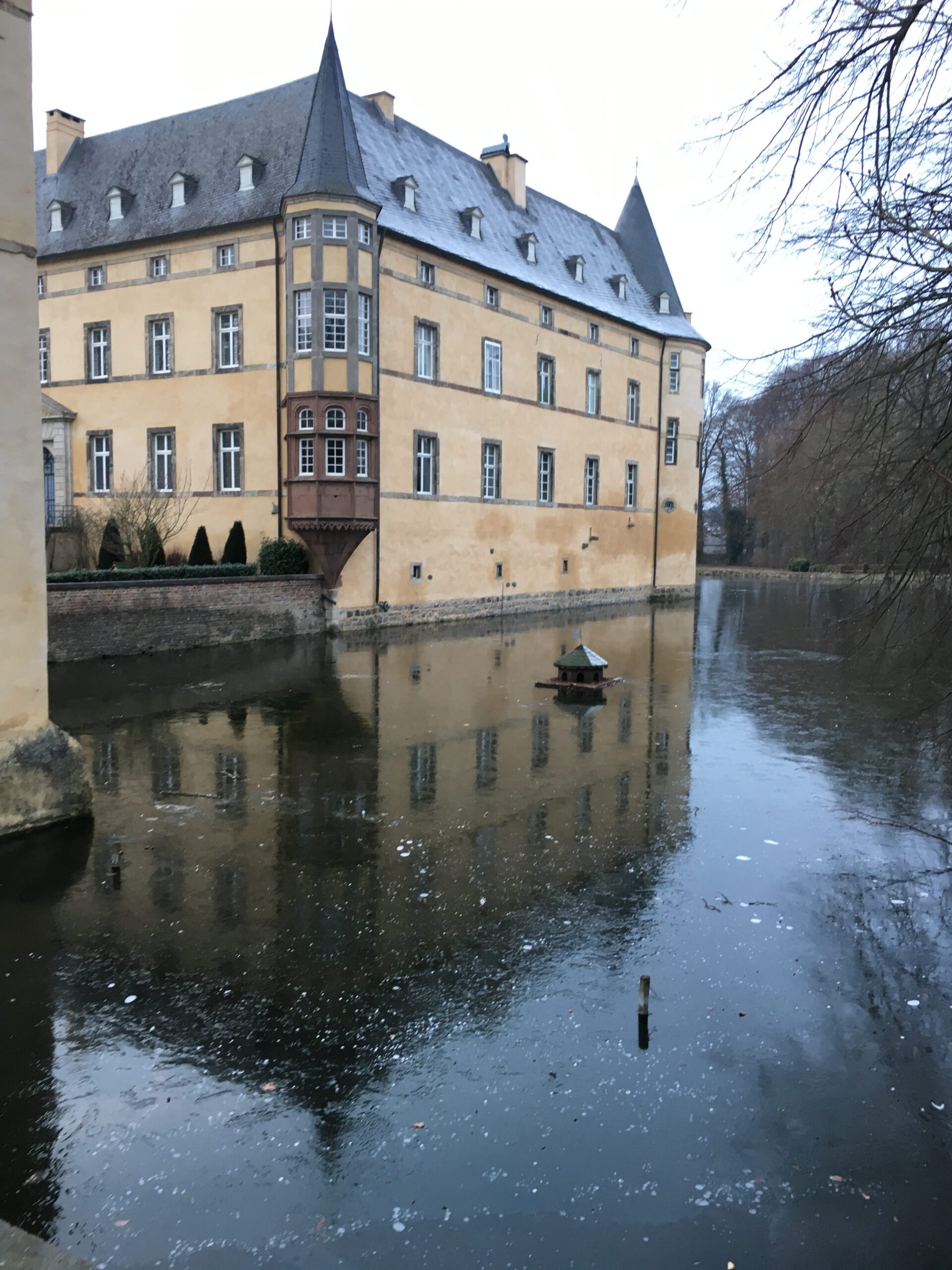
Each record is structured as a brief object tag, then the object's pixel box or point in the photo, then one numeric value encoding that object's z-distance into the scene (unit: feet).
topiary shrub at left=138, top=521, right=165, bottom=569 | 78.89
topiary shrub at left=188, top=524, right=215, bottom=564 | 86.69
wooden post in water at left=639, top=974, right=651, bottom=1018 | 17.22
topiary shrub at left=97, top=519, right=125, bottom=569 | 78.84
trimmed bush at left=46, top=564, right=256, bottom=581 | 66.03
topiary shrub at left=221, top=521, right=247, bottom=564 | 84.84
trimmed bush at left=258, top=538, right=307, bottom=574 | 81.61
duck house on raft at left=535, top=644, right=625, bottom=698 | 55.42
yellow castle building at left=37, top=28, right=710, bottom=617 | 80.38
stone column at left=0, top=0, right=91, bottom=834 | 26.61
